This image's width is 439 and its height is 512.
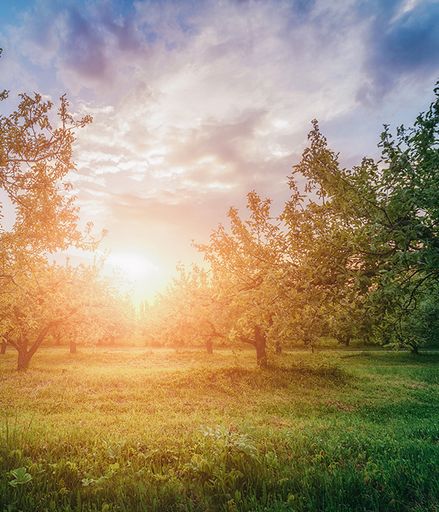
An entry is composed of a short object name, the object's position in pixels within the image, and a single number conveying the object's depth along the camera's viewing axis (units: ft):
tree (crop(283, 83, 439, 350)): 25.38
